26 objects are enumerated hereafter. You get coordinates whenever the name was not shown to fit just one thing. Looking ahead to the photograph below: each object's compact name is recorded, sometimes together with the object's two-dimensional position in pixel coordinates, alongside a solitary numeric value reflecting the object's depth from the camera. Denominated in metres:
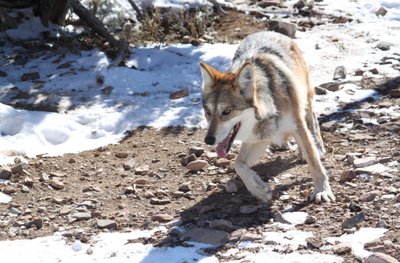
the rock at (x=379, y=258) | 9.36
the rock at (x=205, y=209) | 12.14
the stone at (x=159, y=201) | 12.86
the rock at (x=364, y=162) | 13.26
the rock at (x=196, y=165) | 14.26
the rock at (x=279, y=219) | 11.35
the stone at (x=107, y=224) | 11.78
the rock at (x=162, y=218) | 11.91
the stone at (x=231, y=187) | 13.08
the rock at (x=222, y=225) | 11.29
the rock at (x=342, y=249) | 9.96
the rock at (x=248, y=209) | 11.93
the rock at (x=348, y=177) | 12.84
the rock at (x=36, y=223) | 12.02
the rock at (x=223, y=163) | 14.34
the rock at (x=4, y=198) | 13.06
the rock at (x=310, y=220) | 11.26
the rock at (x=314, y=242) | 10.27
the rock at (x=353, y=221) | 10.87
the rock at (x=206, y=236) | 10.86
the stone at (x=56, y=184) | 13.75
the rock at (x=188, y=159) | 14.62
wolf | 12.11
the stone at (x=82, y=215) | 12.27
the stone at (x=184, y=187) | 13.38
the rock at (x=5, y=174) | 14.00
